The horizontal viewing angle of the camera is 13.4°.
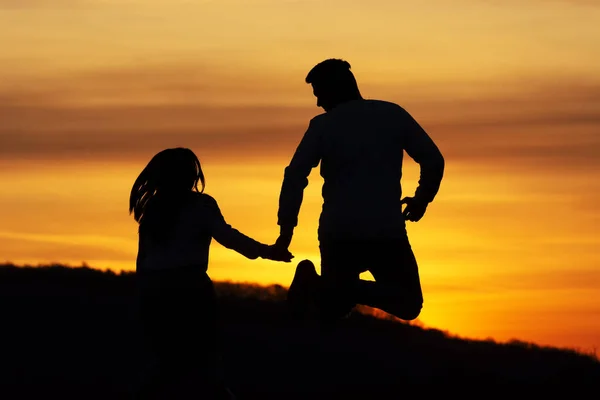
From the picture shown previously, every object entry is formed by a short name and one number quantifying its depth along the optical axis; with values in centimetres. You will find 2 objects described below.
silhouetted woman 1953
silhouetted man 2093
